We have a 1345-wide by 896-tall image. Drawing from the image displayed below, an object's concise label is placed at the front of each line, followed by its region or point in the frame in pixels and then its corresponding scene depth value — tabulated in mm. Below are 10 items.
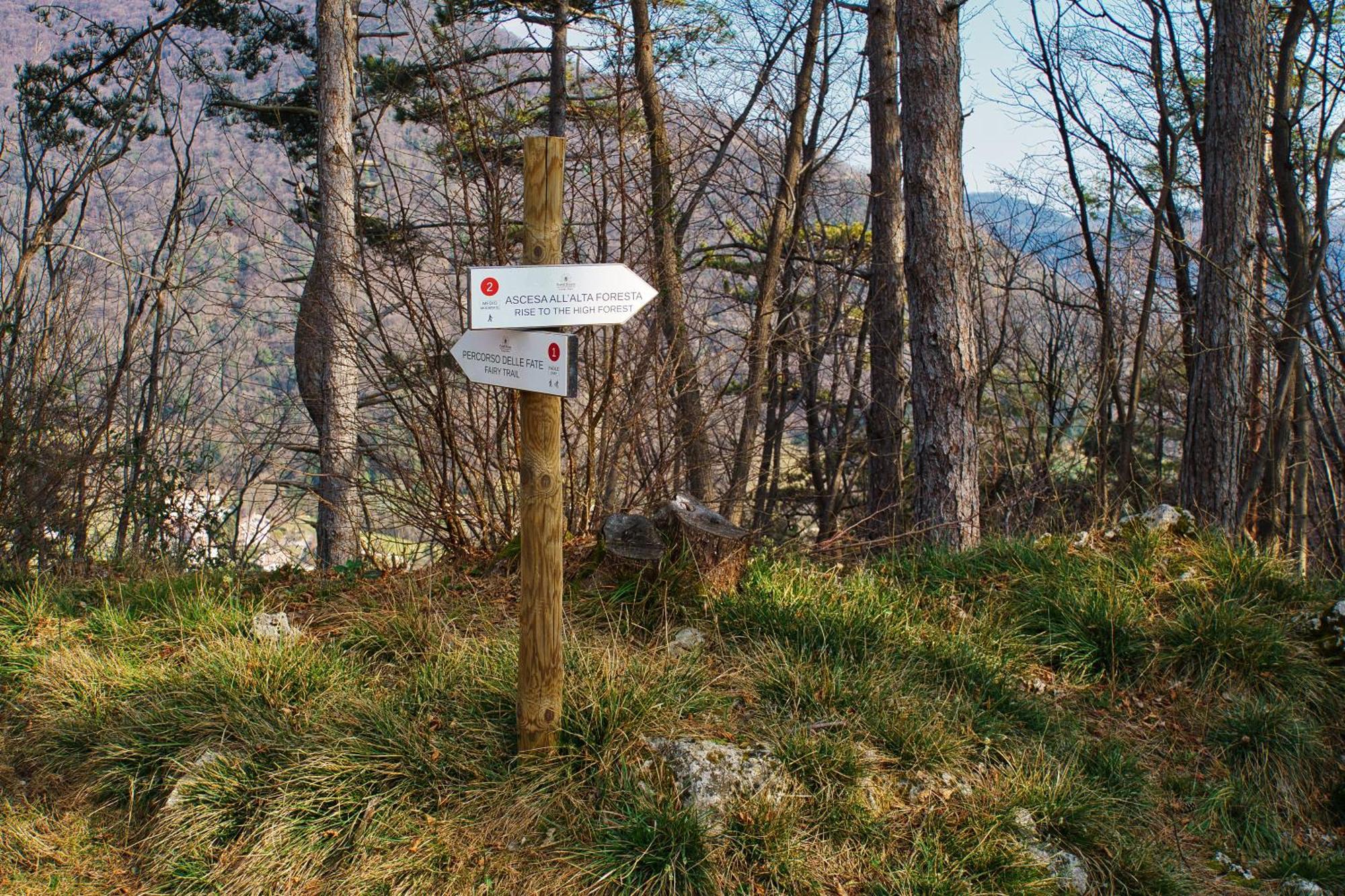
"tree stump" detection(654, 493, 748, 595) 4738
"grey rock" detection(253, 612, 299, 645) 4488
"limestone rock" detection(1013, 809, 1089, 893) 3400
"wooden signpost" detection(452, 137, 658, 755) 3301
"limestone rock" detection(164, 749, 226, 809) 3598
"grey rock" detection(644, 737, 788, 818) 3465
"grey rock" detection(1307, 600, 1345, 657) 5000
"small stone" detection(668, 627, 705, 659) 4469
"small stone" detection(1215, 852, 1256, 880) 3787
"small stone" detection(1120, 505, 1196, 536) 5871
